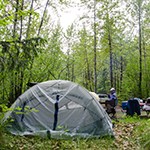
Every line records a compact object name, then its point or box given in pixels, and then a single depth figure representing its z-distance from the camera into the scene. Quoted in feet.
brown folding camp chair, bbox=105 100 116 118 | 21.79
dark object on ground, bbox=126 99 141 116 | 21.82
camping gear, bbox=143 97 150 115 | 22.21
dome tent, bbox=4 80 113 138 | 13.48
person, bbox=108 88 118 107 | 22.55
